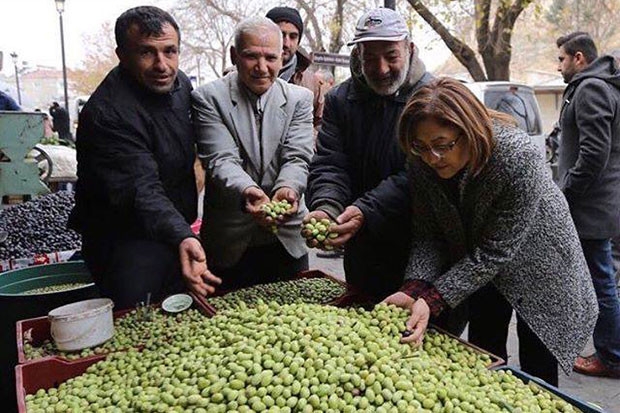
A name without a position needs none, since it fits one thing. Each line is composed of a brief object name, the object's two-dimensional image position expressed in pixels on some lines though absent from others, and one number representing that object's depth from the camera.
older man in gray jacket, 2.51
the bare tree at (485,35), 10.66
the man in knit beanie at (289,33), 3.65
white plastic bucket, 2.08
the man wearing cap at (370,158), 2.27
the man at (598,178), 3.27
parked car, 9.16
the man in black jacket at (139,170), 2.28
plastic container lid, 2.41
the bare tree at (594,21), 27.80
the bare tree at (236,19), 15.31
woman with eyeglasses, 1.86
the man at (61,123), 12.93
